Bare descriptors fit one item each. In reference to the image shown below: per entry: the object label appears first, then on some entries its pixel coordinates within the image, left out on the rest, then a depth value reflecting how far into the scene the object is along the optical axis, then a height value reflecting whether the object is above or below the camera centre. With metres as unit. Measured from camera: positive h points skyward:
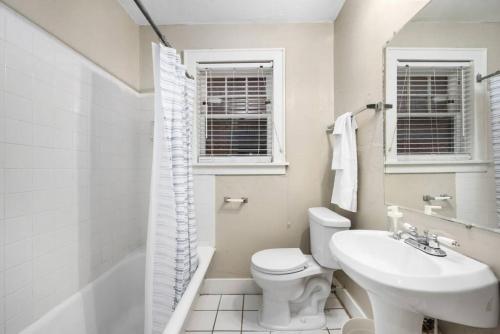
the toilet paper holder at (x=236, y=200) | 1.87 -0.29
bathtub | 1.03 -0.80
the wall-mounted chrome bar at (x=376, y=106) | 1.21 +0.34
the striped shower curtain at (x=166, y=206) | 1.10 -0.21
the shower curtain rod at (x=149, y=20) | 1.10 +0.78
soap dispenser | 1.06 -0.25
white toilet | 1.46 -0.78
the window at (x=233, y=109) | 1.94 +0.50
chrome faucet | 0.83 -0.31
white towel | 1.46 +0.02
